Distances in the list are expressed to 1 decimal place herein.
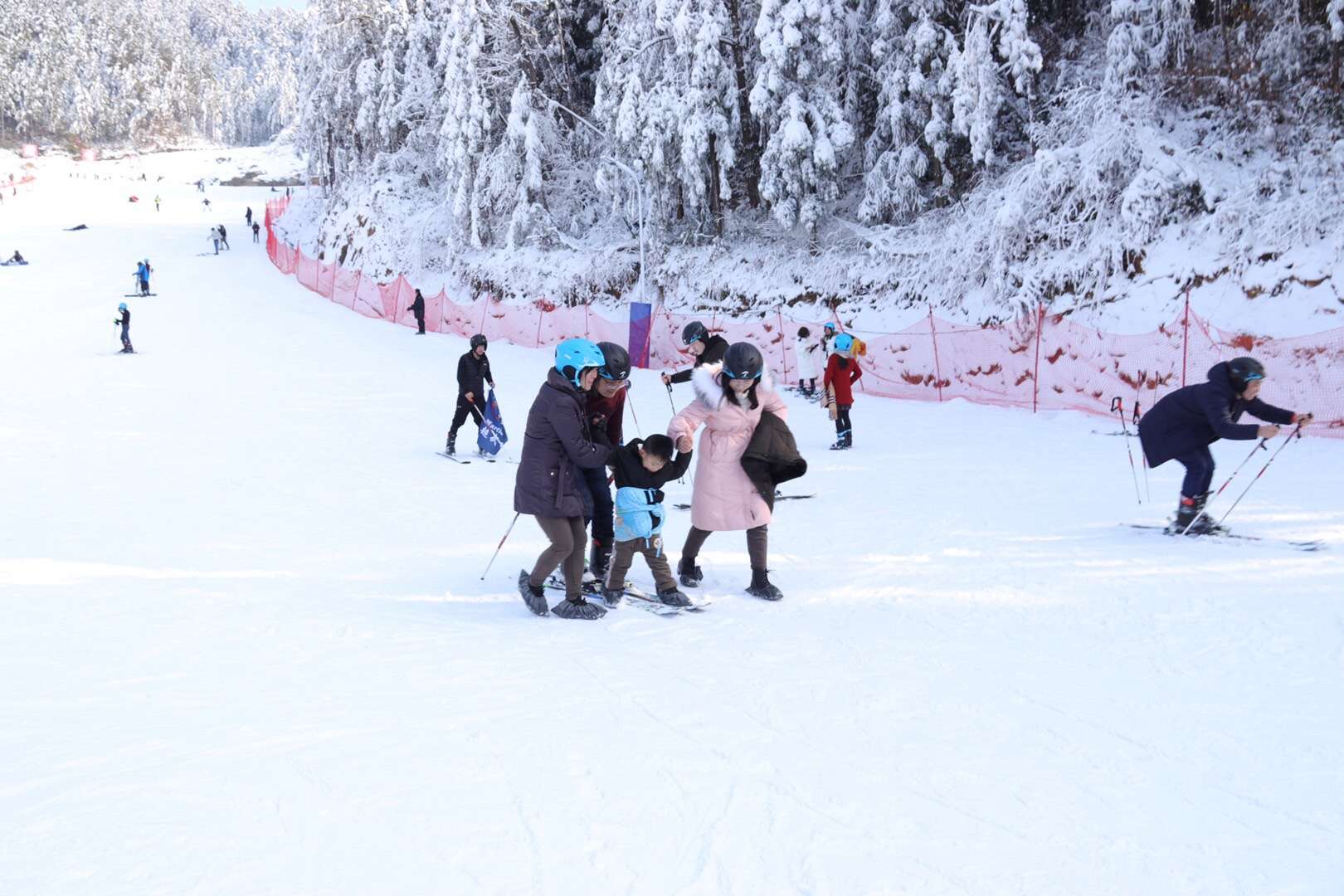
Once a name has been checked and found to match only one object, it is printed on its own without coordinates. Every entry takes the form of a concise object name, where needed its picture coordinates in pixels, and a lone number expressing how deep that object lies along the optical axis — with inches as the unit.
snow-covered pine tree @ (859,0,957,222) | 816.3
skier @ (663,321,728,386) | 328.5
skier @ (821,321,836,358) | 648.4
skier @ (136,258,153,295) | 1296.8
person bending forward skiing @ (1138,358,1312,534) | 273.7
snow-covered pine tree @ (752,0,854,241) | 860.0
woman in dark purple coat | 217.5
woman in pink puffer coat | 235.1
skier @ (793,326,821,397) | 693.3
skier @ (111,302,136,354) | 873.5
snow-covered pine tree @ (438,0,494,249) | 1195.9
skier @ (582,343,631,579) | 220.8
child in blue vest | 229.3
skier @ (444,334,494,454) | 460.4
